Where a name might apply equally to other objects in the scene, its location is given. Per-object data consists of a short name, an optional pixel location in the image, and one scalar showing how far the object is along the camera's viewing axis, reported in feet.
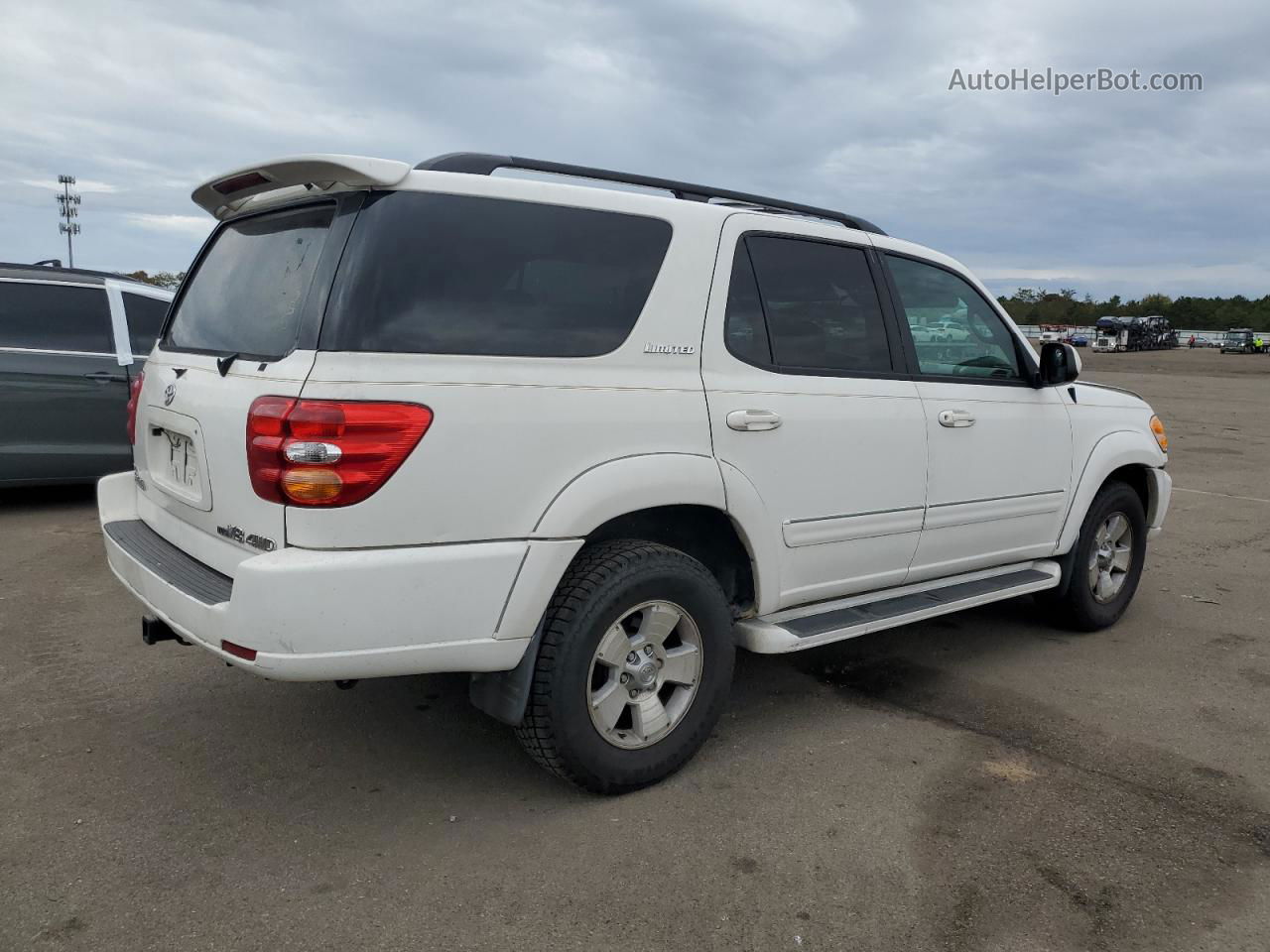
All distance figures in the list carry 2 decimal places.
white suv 8.63
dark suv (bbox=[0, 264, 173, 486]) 23.34
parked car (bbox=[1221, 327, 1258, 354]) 172.35
